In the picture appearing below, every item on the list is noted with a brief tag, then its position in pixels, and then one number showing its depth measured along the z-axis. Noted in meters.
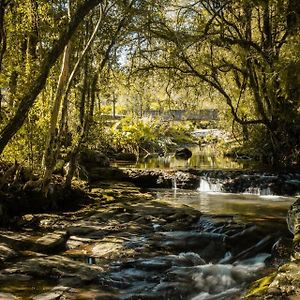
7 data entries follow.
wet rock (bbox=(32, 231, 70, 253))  7.44
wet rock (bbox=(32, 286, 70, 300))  5.43
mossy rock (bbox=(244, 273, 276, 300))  4.61
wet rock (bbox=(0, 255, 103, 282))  6.20
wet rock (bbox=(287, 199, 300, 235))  7.29
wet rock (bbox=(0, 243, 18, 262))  6.75
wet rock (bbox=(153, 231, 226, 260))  7.68
